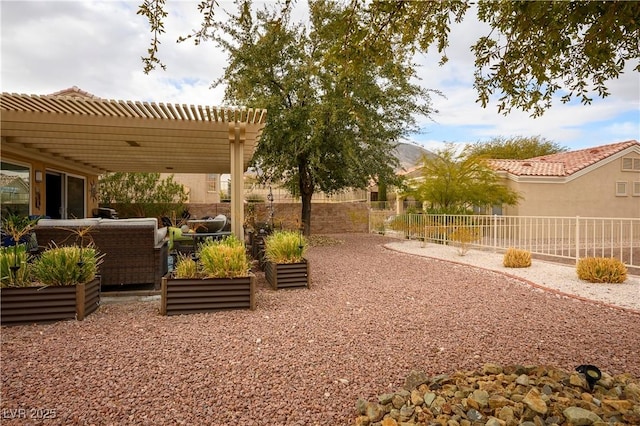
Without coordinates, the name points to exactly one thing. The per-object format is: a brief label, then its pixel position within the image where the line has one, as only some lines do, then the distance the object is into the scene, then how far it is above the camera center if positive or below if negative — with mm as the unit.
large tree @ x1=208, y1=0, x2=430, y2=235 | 10648 +3161
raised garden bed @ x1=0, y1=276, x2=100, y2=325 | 3924 -987
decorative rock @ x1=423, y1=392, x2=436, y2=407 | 2391 -1190
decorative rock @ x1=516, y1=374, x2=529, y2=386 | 2577 -1157
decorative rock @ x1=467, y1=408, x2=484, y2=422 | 2209 -1191
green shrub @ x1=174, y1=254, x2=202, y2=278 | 4625 -737
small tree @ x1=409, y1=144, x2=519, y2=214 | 13031 +953
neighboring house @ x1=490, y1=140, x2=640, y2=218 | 16094 +1098
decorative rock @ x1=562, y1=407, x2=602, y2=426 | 2088 -1136
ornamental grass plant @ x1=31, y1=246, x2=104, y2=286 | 4121 -633
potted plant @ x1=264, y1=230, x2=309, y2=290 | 5773 -813
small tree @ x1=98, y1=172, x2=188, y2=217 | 15867 +635
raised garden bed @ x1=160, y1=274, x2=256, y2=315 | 4375 -995
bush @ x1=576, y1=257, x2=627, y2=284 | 6453 -1052
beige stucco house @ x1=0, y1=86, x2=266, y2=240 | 5887 +1389
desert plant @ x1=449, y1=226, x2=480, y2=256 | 9648 -733
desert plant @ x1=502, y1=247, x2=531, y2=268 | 7984 -1041
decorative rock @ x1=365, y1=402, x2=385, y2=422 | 2264 -1214
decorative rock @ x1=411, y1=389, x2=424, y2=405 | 2403 -1193
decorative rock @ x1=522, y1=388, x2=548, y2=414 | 2203 -1128
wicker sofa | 5277 -463
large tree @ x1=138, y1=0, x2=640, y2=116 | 2781 +1367
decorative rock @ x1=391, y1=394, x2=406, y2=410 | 2398 -1206
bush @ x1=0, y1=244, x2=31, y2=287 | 4043 -643
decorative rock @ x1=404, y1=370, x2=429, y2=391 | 2633 -1186
